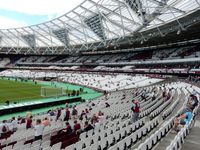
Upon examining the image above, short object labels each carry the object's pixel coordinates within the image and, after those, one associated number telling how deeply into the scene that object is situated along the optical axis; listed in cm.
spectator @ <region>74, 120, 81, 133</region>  685
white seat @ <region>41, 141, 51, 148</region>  535
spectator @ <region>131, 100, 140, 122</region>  808
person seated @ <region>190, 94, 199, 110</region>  836
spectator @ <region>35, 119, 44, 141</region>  647
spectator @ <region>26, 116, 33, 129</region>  815
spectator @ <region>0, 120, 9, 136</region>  789
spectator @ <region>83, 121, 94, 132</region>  704
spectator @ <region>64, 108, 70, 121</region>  949
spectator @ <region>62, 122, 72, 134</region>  656
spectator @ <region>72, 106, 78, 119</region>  1027
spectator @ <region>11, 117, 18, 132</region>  836
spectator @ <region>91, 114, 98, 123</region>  768
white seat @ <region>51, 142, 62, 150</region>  487
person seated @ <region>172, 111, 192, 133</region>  636
